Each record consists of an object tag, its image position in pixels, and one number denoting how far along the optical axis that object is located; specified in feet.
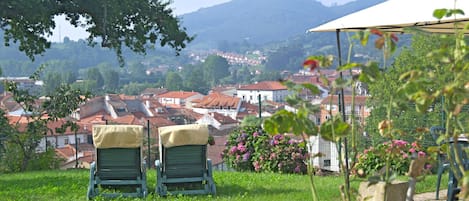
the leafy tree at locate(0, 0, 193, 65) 52.39
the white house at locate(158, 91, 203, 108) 348.22
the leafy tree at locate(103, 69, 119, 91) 400.41
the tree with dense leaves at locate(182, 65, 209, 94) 437.58
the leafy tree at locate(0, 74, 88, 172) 39.70
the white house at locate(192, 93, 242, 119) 304.50
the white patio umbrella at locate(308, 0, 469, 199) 18.57
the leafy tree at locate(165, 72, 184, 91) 414.62
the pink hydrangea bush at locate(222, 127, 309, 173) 31.53
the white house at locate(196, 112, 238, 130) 230.48
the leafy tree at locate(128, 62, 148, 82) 489.99
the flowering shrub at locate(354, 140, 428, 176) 27.36
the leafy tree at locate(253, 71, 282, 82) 446.19
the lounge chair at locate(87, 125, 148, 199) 21.65
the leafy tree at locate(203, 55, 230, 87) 506.07
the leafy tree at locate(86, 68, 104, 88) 381.36
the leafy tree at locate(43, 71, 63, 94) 246.10
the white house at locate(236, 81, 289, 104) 362.33
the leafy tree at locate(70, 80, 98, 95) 317.42
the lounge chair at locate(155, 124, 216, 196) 21.89
